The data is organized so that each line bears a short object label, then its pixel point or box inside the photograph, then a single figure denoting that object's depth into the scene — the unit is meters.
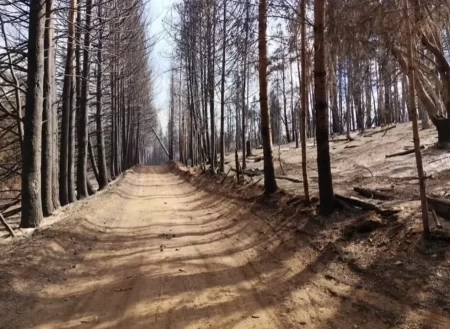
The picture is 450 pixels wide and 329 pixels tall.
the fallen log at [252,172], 18.46
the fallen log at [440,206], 6.51
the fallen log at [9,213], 13.87
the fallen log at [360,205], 7.30
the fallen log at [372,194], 8.88
